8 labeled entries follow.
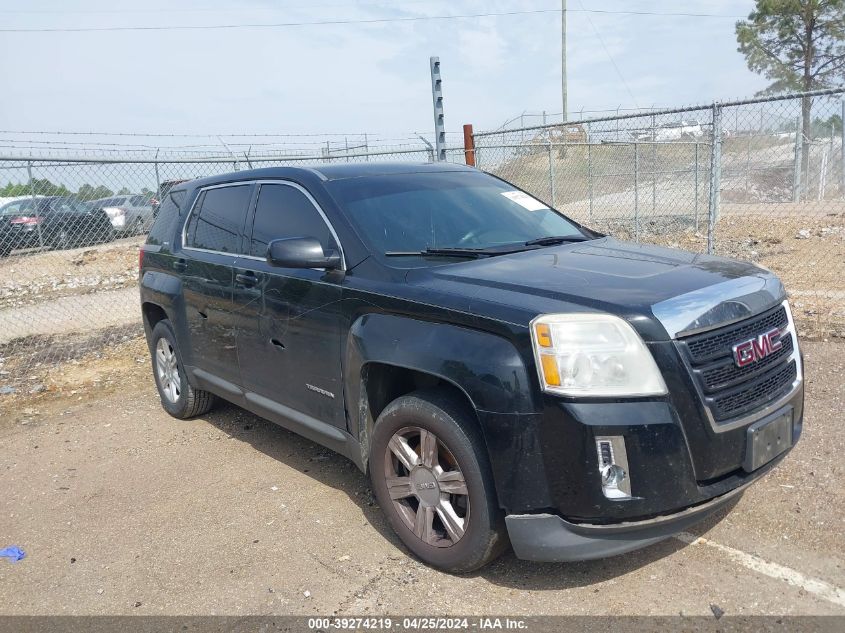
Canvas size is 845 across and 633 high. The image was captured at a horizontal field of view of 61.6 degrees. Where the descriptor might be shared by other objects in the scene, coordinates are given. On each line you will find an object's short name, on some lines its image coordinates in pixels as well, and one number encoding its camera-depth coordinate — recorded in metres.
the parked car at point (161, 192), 11.81
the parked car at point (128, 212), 14.19
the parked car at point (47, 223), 12.48
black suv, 2.69
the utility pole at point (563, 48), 32.62
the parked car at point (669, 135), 14.71
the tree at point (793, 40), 24.31
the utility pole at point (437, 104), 9.07
